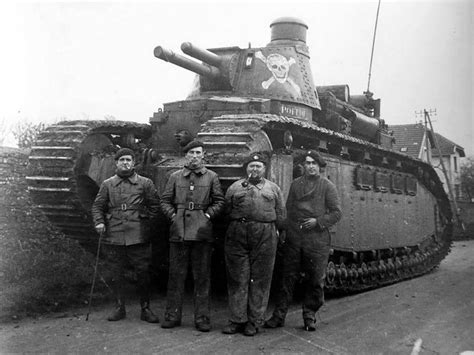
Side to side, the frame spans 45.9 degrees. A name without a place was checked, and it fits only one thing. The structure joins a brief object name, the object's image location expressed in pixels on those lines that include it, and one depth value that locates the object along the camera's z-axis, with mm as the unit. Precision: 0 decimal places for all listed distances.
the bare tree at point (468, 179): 32562
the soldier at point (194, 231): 5980
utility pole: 28284
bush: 7039
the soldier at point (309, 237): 6184
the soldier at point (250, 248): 5859
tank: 7062
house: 38250
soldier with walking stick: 6348
